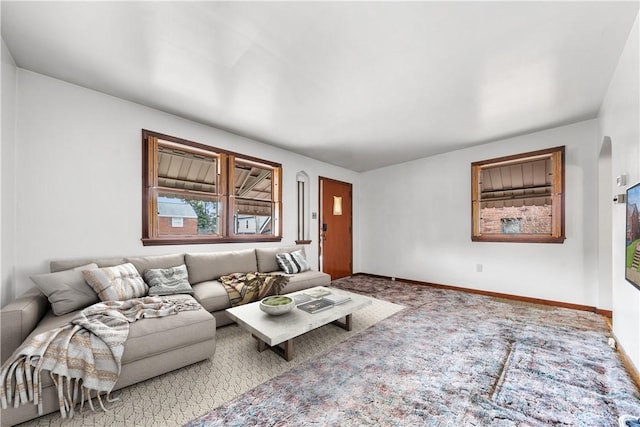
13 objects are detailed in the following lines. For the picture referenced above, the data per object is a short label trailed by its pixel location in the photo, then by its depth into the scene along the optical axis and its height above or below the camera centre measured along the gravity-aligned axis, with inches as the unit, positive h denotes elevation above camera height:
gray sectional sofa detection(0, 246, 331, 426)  62.2 -35.4
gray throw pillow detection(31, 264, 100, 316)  78.0 -24.7
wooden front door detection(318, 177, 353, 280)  211.0 -13.4
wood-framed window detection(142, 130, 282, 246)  120.8 +11.5
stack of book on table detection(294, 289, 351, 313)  98.6 -37.4
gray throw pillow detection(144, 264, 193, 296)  102.5 -28.9
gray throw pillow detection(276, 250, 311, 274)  153.5 -31.1
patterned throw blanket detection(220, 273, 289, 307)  115.3 -35.3
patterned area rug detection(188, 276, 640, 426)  60.7 -50.1
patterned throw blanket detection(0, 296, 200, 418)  54.8 -34.9
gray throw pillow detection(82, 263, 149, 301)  85.8 -25.0
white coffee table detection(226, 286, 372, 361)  77.4 -37.3
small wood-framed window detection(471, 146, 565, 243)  141.9 +9.4
